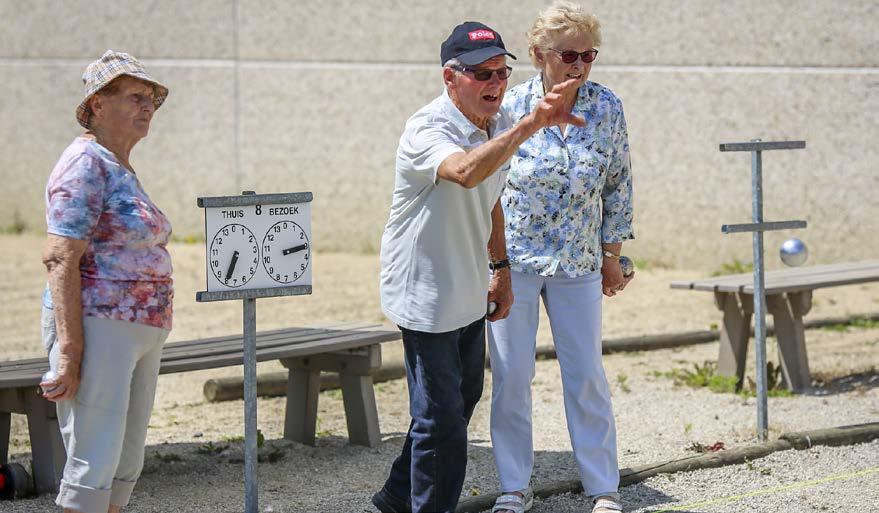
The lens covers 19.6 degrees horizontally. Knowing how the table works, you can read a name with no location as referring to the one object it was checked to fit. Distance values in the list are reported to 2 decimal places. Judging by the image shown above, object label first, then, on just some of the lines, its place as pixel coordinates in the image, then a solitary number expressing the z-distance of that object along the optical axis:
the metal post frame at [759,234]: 10.65
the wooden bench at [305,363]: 10.29
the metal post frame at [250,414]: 8.34
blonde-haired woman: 8.84
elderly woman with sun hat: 7.14
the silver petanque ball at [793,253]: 14.25
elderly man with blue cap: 7.77
